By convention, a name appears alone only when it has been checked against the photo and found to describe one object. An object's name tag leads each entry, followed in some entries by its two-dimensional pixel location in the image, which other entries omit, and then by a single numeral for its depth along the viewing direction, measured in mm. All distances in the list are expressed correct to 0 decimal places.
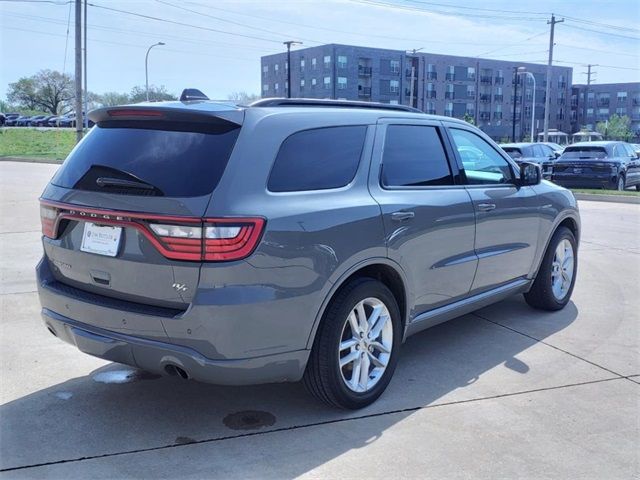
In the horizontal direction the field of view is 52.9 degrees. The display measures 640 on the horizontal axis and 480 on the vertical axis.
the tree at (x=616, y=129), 86938
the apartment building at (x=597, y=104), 106062
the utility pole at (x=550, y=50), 43125
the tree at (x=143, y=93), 72312
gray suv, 3221
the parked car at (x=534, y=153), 20844
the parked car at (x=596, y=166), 18734
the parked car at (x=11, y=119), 73562
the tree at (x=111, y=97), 89619
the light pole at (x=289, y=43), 49719
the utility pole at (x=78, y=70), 23375
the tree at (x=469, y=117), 82375
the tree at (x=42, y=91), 105250
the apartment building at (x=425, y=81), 81062
